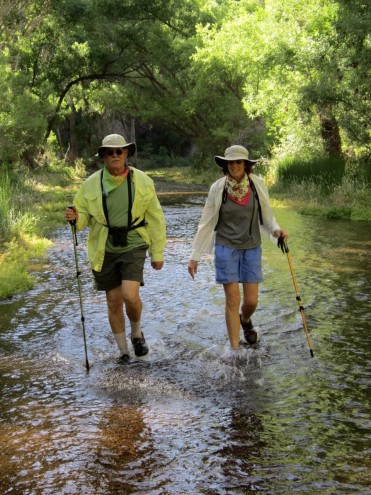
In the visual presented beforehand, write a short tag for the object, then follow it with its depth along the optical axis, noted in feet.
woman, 21.22
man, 20.49
